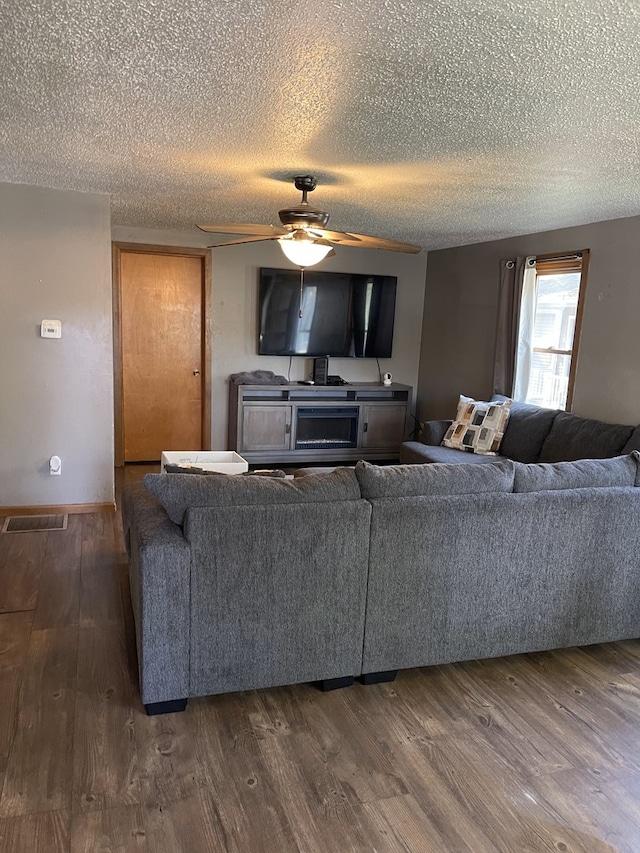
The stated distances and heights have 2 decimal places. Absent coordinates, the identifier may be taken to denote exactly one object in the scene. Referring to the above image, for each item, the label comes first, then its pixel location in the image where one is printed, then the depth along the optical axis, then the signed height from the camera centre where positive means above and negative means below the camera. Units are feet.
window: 15.15 +0.34
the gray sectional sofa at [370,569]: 7.29 -3.01
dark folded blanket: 19.38 -1.53
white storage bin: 11.92 -2.74
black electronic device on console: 20.25 -1.26
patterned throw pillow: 15.57 -2.27
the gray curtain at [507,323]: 16.55 +0.50
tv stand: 18.98 -2.87
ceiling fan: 10.81 +1.77
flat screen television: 19.97 +0.65
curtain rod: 14.71 +2.16
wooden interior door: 18.93 -0.84
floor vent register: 13.15 -4.49
